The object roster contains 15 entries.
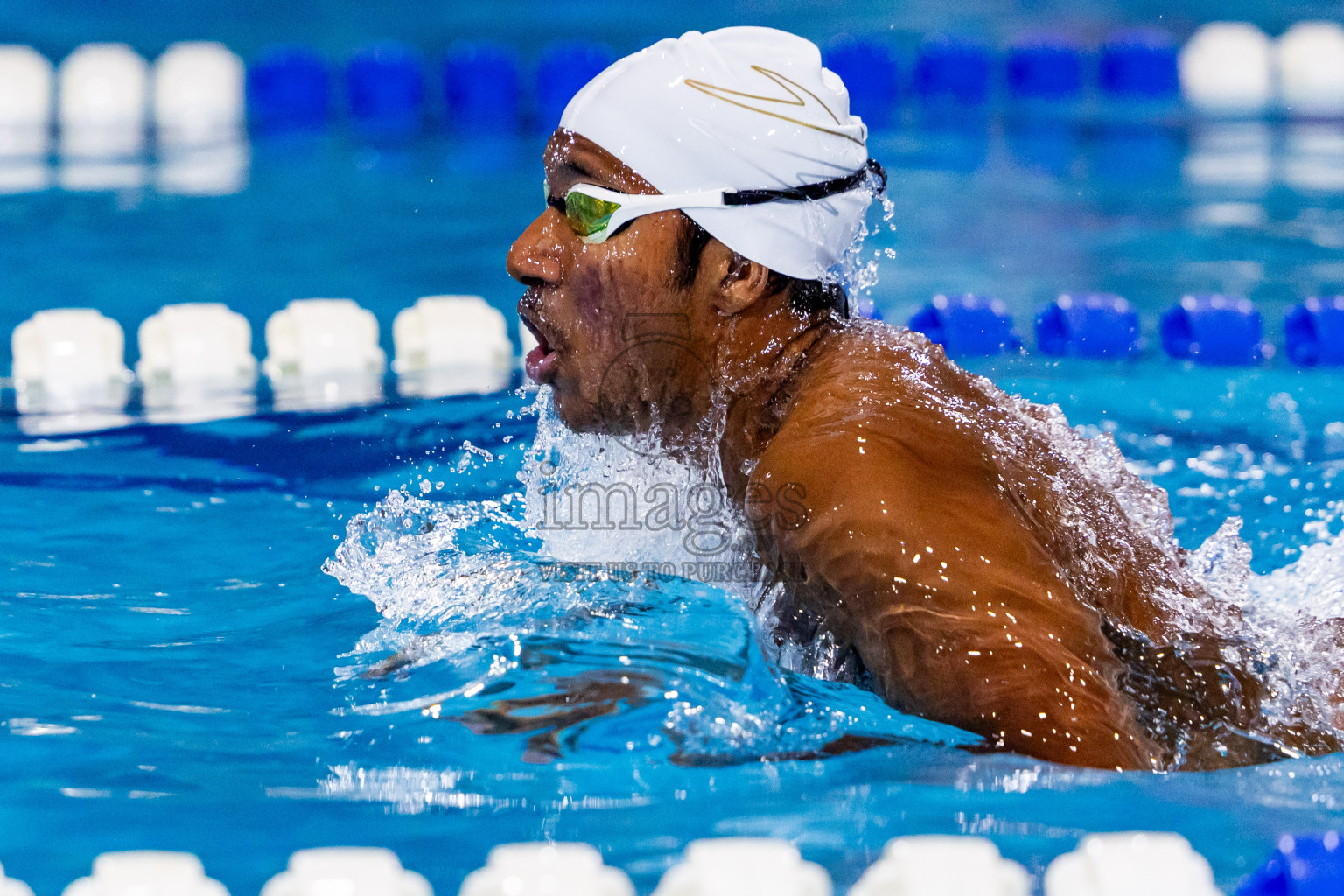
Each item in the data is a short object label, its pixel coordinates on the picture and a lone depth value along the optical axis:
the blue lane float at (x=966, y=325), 8.67
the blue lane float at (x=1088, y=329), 8.84
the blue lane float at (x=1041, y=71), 16.31
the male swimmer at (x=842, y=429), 3.32
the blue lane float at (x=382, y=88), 15.14
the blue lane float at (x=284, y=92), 15.04
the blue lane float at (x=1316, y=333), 8.71
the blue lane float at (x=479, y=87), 15.22
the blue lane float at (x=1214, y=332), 8.80
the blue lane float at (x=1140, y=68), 16.36
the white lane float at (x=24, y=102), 14.16
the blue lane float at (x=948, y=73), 16.14
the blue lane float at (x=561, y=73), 15.16
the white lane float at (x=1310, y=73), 16.09
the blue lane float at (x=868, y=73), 15.86
